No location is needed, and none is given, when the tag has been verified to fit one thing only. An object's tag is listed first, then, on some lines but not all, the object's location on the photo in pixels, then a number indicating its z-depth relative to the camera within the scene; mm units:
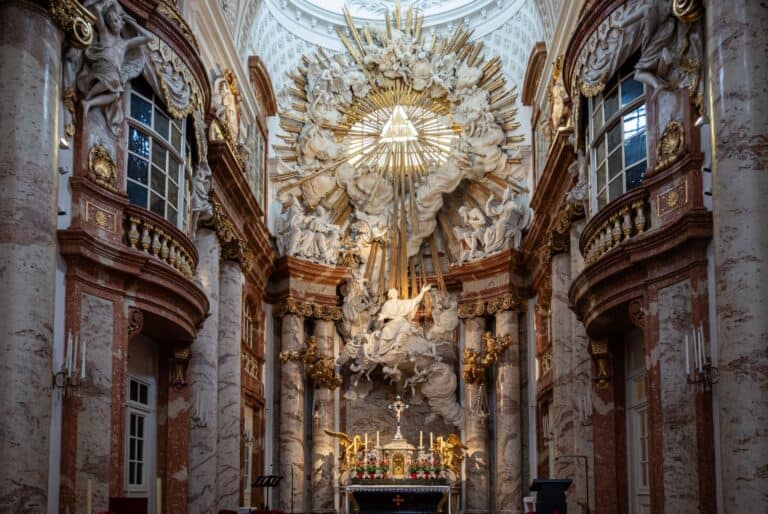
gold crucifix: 28266
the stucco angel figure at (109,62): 15160
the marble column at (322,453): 27562
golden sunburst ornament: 28922
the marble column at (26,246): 12297
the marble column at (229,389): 21078
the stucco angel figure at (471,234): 28328
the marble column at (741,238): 11336
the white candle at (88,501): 12148
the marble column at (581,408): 18516
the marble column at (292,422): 26797
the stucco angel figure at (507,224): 27500
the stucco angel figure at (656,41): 14734
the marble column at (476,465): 27250
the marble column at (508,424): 26328
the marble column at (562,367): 20891
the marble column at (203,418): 19297
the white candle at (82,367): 14241
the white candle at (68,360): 13758
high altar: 27172
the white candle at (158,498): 12495
